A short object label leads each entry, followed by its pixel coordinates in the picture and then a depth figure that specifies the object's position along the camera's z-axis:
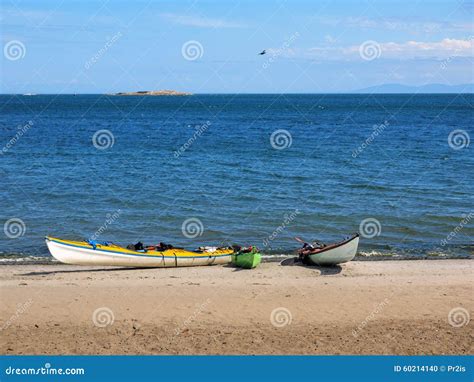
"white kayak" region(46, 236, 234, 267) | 19.09
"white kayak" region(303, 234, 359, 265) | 19.44
